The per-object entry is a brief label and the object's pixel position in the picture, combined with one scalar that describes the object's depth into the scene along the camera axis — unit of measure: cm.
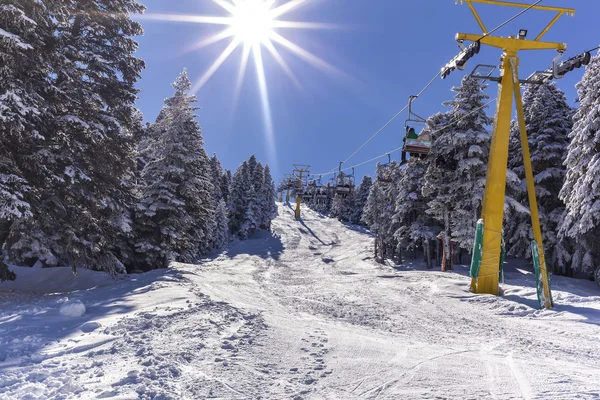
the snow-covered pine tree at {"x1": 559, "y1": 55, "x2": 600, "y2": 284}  1641
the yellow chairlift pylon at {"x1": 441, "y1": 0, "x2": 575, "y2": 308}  1286
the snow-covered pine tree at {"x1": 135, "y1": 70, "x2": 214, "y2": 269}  1988
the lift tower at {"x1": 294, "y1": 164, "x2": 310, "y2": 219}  6960
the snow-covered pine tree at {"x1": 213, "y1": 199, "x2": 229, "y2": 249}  4825
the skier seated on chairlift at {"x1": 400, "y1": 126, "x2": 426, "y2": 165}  1528
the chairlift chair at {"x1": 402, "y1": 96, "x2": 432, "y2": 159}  1516
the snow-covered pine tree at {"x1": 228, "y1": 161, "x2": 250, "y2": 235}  5984
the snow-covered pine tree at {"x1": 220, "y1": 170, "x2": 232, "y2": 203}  7500
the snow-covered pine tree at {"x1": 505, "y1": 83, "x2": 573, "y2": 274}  2238
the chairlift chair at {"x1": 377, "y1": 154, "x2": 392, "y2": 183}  4083
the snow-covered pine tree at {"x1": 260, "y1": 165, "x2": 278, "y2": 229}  6556
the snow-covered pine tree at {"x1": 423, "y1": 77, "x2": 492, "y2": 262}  2220
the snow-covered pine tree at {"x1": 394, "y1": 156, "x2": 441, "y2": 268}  2853
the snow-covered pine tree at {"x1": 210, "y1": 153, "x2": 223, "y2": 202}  5524
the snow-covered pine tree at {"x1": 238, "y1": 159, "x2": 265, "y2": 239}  5812
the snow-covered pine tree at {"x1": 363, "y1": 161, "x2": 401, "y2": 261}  3541
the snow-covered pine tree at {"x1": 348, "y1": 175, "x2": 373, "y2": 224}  7756
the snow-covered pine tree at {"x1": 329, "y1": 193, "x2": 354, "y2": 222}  8198
